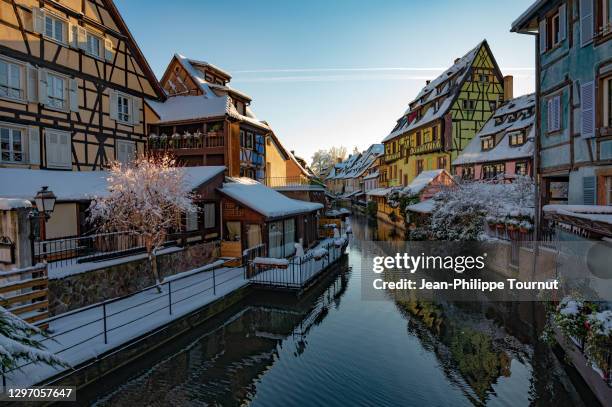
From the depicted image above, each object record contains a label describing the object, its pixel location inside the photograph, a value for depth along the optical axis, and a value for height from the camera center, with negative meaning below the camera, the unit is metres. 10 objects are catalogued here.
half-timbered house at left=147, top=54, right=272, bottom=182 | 21.27 +4.74
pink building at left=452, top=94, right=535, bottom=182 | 26.53 +4.00
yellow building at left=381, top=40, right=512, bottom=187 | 34.50 +9.13
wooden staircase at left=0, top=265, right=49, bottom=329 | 8.45 -2.47
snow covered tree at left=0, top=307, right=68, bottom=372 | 3.96 -1.78
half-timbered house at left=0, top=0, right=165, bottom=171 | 15.20 +5.81
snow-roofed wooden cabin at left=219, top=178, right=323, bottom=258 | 17.42 -1.21
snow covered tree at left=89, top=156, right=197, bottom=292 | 12.80 -0.24
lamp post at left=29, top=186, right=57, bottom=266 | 10.09 -0.10
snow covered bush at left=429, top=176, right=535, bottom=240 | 15.07 -0.84
